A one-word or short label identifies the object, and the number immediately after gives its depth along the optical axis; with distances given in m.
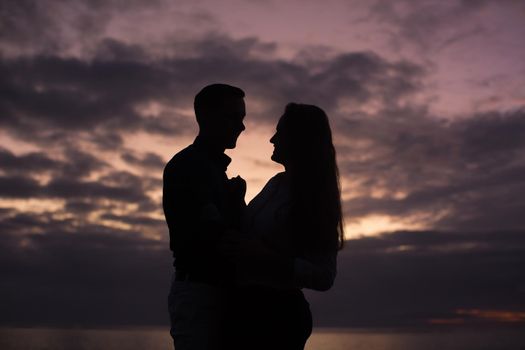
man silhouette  4.52
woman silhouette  4.51
